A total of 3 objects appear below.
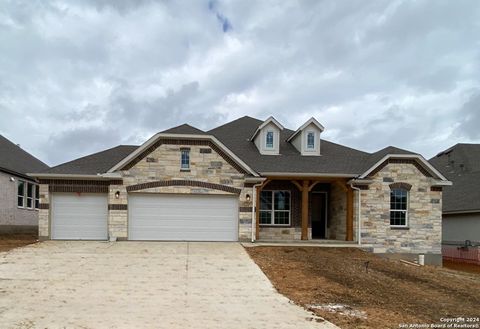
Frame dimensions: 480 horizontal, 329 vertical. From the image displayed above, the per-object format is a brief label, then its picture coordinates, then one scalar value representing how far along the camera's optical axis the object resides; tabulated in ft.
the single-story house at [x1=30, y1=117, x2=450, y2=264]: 66.64
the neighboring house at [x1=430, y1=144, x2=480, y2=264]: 84.65
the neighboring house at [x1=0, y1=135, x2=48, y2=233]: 80.81
